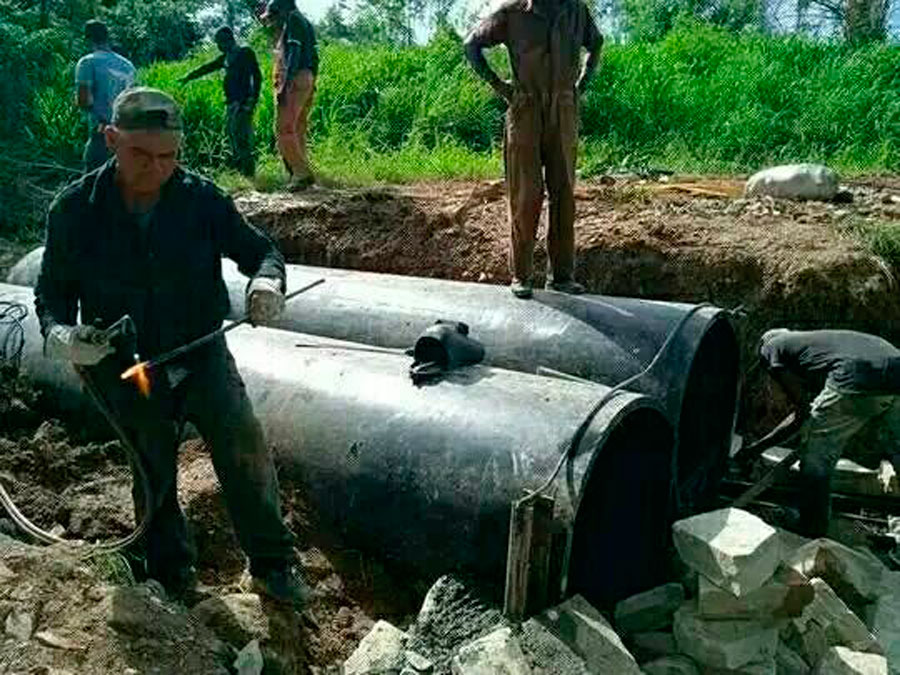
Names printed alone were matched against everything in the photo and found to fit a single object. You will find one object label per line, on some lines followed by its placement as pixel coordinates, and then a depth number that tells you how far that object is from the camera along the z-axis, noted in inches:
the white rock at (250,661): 126.4
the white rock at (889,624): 162.4
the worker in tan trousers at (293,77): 339.3
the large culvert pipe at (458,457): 141.4
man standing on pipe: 198.4
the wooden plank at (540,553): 131.0
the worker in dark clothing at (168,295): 128.8
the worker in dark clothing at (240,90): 384.8
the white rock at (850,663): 144.6
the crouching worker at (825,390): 186.7
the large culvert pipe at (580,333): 183.8
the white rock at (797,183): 303.6
